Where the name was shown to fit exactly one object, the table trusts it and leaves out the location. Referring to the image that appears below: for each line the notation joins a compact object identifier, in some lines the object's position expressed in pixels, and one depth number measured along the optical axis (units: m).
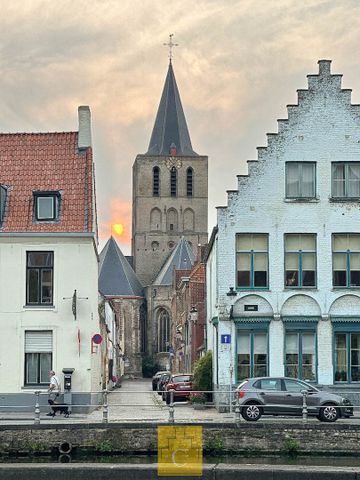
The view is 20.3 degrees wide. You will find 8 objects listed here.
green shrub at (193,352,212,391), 41.09
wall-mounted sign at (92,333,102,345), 34.88
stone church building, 129.75
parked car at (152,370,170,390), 64.25
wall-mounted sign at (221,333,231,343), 37.00
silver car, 30.09
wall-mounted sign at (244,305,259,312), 37.59
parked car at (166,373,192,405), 43.16
